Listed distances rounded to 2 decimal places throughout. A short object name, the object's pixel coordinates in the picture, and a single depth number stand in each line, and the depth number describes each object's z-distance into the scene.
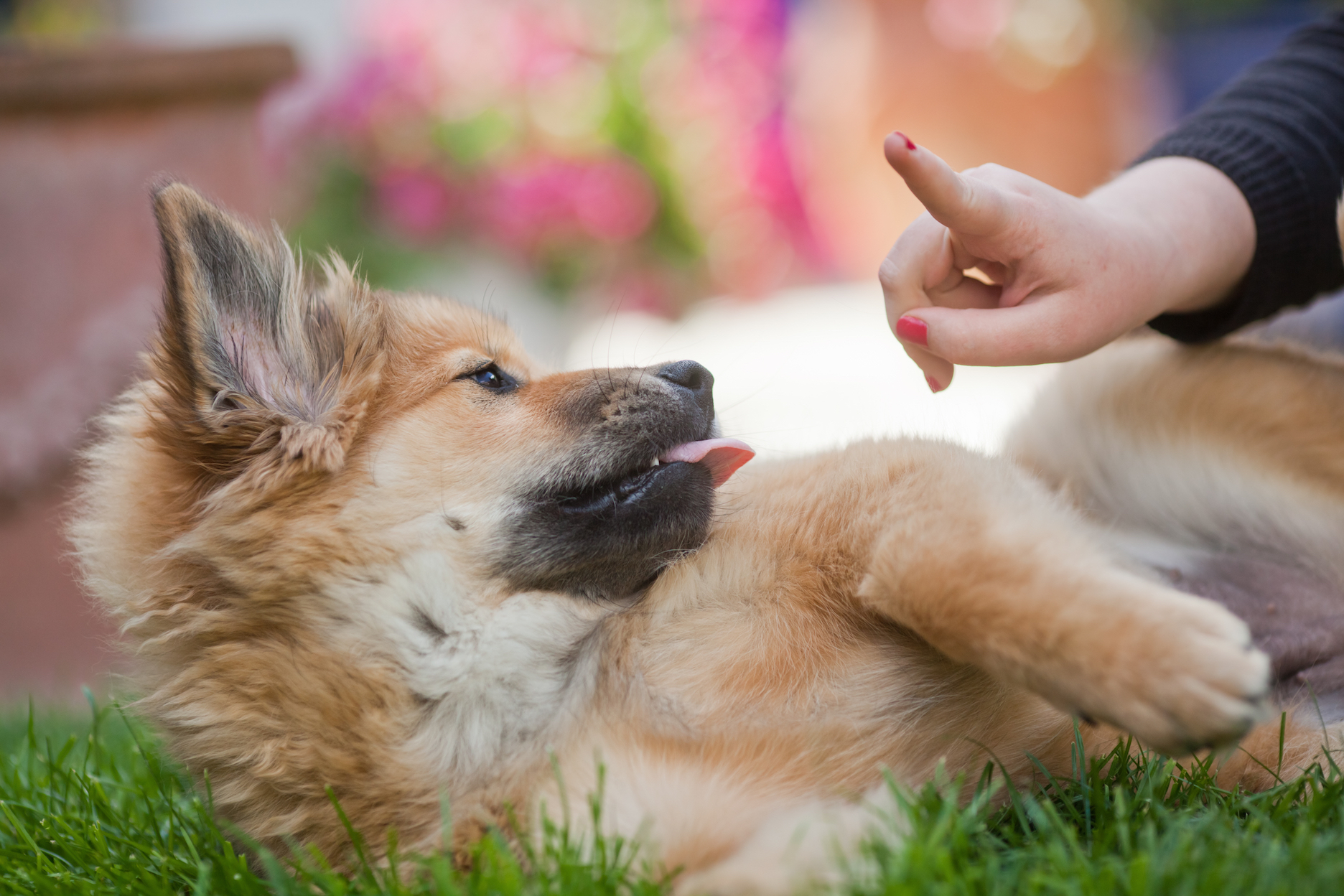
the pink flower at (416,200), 6.14
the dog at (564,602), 1.52
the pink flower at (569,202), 6.20
